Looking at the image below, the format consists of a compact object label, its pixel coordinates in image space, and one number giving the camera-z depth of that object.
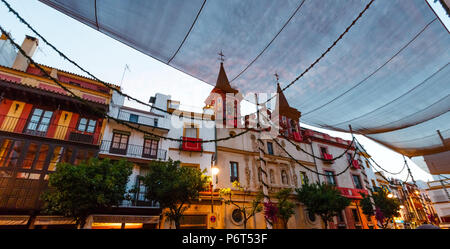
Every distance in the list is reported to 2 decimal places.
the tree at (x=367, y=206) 21.58
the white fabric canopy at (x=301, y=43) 4.77
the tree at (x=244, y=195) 16.99
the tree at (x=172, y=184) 12.99
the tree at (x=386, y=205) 20.92
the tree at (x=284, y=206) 16.00
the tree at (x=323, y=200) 18.02
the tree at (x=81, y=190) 11.49
